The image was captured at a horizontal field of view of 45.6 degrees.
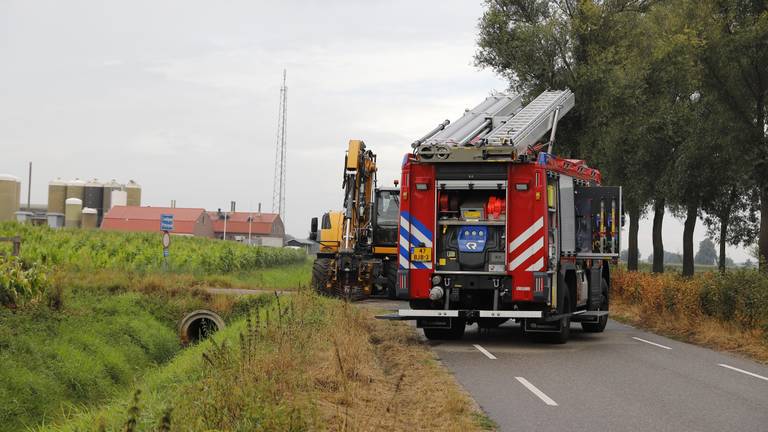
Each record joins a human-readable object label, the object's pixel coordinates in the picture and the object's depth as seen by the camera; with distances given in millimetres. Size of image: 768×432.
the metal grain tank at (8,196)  86938
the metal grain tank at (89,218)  106500
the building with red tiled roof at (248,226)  121500
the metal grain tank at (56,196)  116688
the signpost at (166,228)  35344
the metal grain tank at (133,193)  121894
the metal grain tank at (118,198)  115438
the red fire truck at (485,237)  16422
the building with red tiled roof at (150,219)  105250
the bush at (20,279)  16141
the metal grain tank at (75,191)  115938
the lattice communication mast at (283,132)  93744
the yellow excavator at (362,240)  26859
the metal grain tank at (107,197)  117606
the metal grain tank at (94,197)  116562
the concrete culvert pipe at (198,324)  25625
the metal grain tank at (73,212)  107500
